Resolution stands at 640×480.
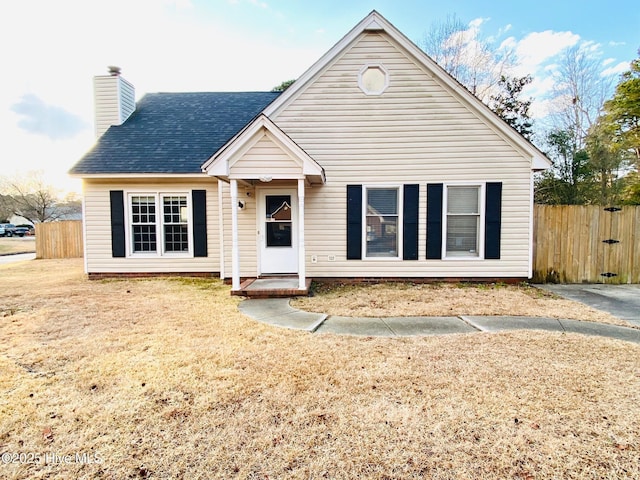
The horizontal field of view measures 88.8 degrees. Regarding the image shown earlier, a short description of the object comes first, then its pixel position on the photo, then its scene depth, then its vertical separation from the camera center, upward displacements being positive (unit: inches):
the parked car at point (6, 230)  1354.6 -24.9
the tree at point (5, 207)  1455.5 +77.5
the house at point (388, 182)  315.6 +40.0
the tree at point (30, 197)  1350.3 +115.9
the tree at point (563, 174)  589.9 +90.4
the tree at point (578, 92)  715.4 +293.7
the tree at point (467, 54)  721.6 +379.2
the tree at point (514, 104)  669.3 +247.1
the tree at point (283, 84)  805.5 +348.2
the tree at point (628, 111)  552.7 +195.3
